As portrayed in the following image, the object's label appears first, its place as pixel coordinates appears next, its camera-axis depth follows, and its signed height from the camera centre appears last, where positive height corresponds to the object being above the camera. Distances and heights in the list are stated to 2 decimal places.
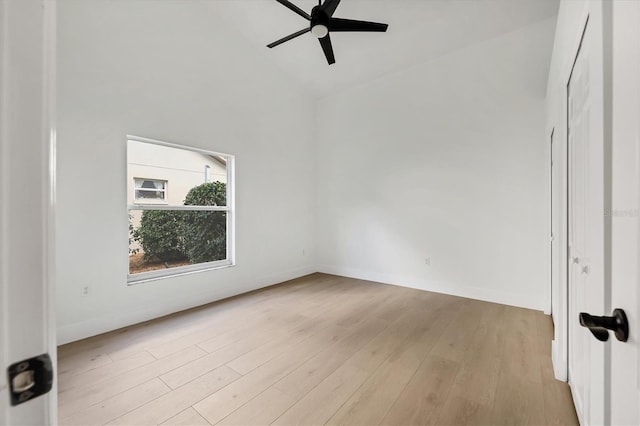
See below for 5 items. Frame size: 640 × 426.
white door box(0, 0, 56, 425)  0.40 -0.01
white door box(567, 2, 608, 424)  0.76 -0.02
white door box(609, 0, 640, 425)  0.57 +0.02
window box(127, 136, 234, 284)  3.05 +0.03
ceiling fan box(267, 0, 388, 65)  2.45 +1.84
